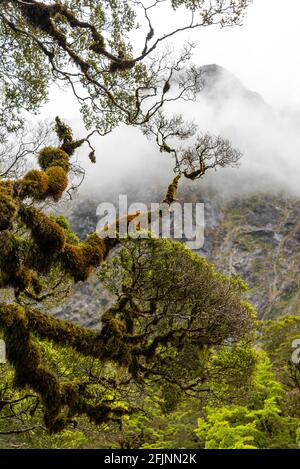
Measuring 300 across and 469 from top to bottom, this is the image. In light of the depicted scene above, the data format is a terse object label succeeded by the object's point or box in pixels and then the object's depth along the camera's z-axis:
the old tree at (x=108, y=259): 9.84
